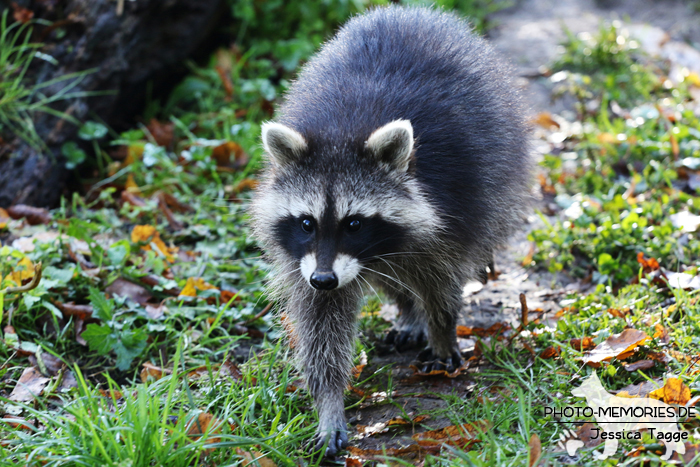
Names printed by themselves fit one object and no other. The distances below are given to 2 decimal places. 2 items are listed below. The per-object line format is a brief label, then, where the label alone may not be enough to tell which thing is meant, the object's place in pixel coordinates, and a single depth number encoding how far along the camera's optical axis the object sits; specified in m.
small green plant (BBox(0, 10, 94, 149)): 8.75
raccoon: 5.73
